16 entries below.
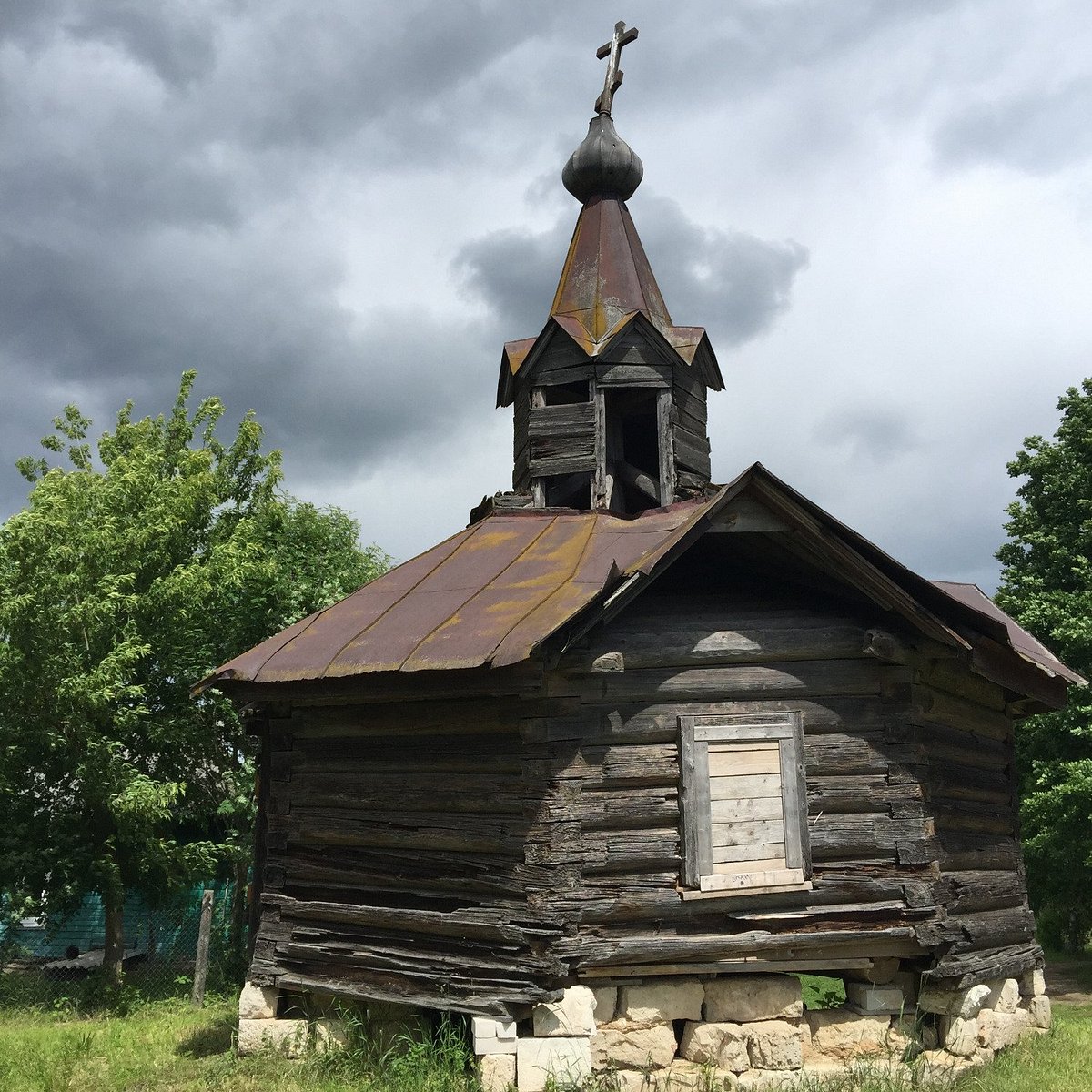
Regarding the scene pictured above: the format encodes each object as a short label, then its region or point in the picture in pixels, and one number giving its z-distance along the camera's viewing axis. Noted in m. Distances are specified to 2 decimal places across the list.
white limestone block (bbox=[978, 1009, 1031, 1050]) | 8.79
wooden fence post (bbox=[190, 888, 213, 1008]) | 14.34
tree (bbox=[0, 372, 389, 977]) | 14.35
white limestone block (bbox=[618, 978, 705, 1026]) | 8.02
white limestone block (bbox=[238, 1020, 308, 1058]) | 8.95
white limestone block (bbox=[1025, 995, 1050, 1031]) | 10.01
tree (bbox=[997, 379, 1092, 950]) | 15.63
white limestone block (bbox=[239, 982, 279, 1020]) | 9.14
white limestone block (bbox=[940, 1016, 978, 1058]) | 8.44
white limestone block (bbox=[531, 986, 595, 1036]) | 7.79
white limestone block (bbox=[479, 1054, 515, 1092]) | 7.66
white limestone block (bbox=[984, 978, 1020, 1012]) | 9.36
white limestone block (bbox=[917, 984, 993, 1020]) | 8.49
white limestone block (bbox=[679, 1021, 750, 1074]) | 7.94
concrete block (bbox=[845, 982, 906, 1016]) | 8.42
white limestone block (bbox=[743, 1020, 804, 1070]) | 7.96
